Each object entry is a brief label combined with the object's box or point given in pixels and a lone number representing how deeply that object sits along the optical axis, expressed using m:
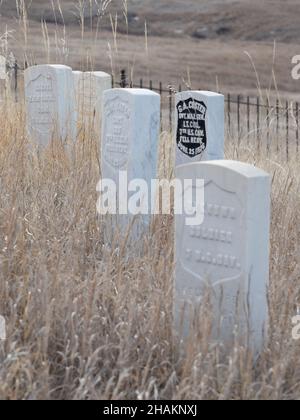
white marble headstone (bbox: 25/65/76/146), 11.62
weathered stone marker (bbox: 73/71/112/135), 12.00
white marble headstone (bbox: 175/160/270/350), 6.61
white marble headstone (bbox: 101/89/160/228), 9.37
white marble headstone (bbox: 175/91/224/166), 9.66
